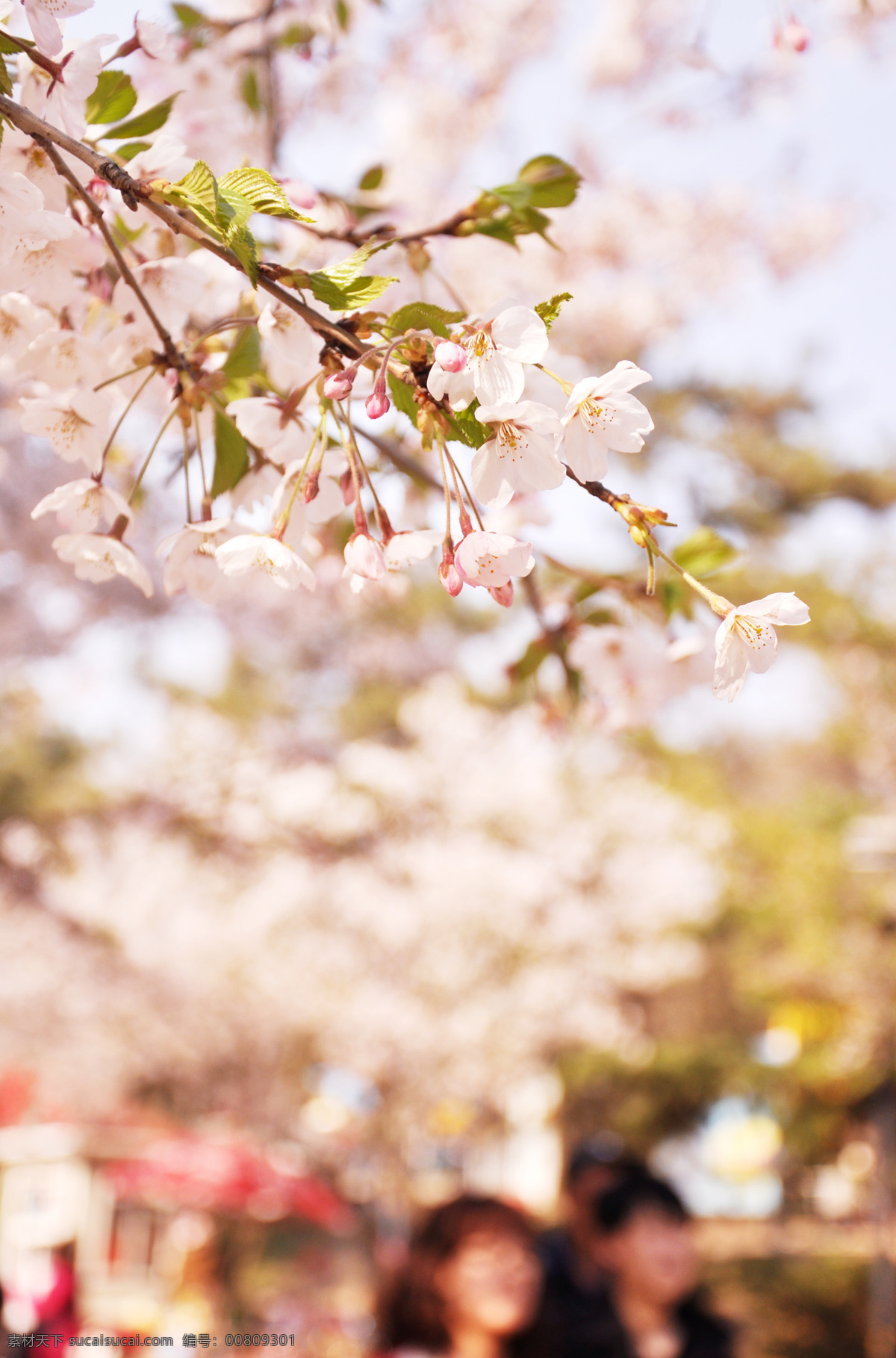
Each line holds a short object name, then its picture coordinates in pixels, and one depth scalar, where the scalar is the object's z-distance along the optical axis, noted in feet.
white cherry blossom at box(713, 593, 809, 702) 3.30
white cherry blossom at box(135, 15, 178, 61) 3.81
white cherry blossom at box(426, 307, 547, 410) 3.22
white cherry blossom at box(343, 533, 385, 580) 3.40
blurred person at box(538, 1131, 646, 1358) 8.43
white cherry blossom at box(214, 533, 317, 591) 3.43
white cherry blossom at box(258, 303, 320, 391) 3.58
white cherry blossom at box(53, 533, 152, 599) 3.65
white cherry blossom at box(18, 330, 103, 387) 3.72
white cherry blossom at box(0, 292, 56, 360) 3.82
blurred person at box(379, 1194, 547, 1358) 6.49
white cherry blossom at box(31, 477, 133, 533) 3.65
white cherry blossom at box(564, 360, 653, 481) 3.28
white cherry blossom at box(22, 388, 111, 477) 3.69
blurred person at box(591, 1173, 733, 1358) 8.31
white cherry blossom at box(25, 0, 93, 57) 3.50
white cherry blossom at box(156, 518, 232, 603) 3.64
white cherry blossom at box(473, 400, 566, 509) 3.27
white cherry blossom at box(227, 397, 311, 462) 3.61
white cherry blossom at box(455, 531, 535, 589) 3.30
